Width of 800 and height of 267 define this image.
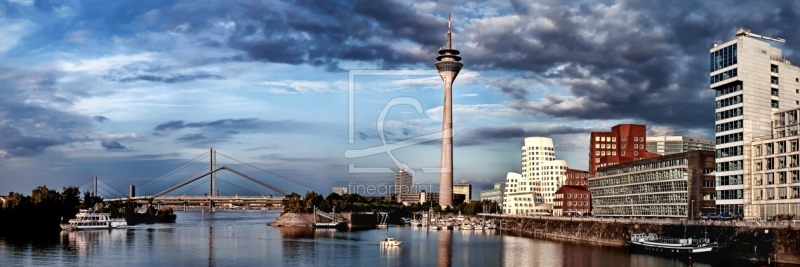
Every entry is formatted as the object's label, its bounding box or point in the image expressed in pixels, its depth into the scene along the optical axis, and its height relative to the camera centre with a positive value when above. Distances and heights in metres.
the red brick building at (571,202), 196.25 -7.22
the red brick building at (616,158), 191.74 +4.80
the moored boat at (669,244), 92.72 -9.27
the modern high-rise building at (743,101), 105.69 +11.37
